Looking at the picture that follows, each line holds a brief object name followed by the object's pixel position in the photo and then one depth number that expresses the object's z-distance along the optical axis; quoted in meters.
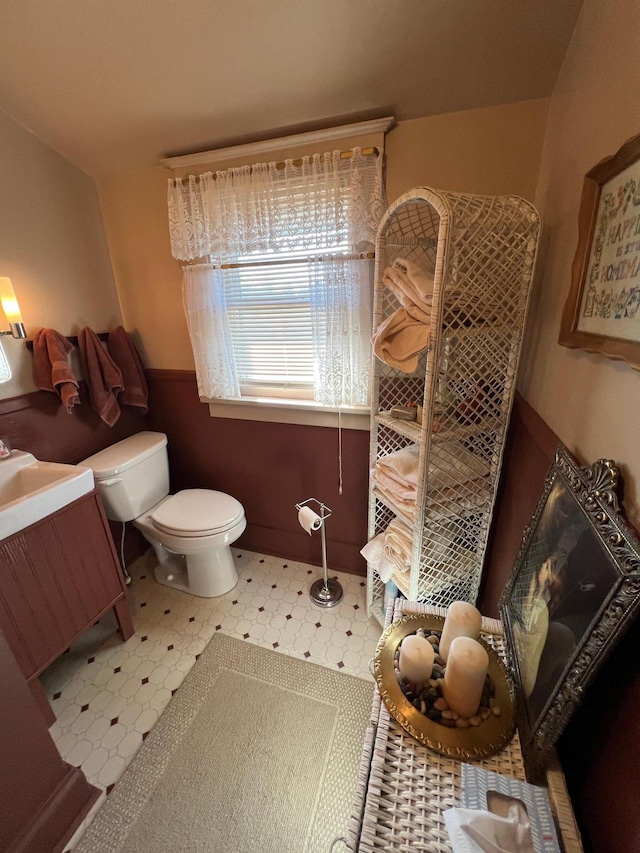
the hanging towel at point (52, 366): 1.53
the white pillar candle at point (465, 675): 0.71
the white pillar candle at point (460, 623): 0.82
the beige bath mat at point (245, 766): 1.06
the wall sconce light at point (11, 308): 1.36
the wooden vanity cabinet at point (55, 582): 1.21
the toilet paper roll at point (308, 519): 1.60
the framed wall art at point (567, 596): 0.52
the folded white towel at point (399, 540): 1.32
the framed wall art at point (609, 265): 0.59
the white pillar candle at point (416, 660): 0.80
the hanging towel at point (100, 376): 1.71
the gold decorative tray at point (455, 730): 0.70
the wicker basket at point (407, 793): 0.59
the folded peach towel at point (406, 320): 1.04
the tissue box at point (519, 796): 0.55
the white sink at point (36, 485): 1.20
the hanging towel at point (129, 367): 1.85
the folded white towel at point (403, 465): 1.23
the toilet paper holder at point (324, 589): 1.82
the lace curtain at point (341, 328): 1.47
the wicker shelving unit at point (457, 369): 0.95
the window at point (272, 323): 1.61
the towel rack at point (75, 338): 1.55
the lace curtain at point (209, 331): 1.68
